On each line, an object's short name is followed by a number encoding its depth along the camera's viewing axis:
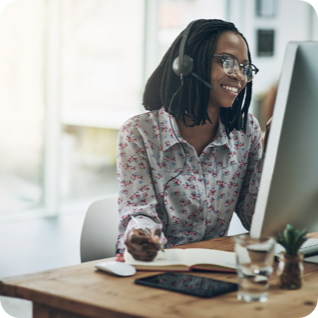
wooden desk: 1.60
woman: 2.27
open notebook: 1.85
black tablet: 1.70
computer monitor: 1.69
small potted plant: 1.73
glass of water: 1.64
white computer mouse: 1.80
